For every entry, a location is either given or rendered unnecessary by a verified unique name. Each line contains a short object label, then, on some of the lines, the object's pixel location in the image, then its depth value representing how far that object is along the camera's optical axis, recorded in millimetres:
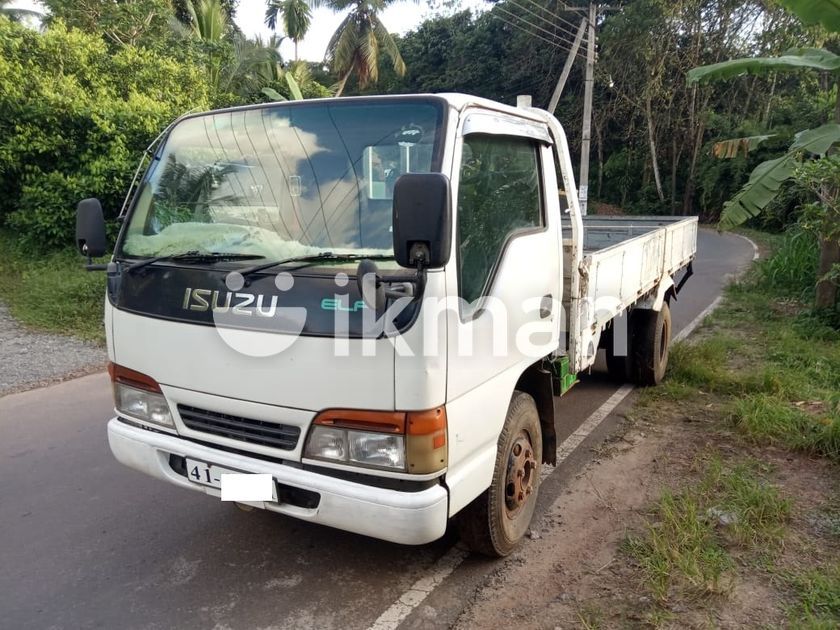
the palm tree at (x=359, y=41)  25469
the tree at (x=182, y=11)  16758
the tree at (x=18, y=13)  24994
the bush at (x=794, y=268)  10281
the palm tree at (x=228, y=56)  14285
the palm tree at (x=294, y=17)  23047
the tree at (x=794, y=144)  6000
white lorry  2482
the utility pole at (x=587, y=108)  17203
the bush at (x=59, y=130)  9914
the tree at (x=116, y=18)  12875
